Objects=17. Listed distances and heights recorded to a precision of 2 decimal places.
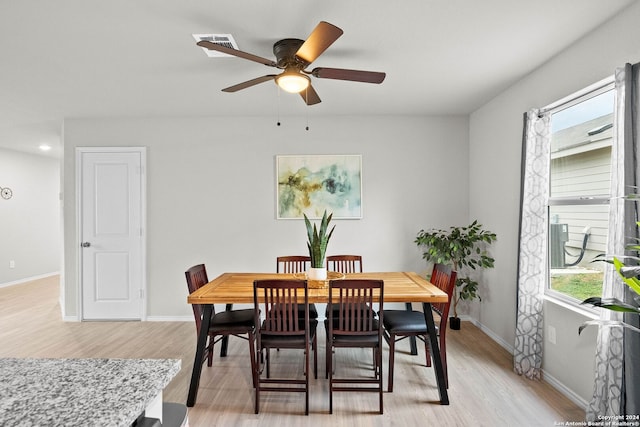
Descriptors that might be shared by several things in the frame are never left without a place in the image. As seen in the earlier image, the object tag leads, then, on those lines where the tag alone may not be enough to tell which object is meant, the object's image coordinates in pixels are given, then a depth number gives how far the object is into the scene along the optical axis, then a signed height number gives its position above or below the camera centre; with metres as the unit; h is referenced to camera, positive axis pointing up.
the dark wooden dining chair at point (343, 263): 3.70 -0.60
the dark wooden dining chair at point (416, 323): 2.71 -0.89
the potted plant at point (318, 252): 2.95 -0.37
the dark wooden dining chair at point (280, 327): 2.39 -0.84
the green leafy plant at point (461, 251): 3.86 -0.48
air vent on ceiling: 2.44 +1.16
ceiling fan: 2.04 +0.90
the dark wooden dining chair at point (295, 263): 3.68 -0.60
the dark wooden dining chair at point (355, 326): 2.39 -0.84
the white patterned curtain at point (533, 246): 2.89 -0.30
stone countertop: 0.71 -0.42
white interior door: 4.49 -0.37
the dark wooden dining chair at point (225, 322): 2.76 -0.91
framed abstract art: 4.47 +0.27
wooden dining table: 2.57 -0.66
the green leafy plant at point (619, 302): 1.47 -0.39
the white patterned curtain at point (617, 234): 2.02 -0.14
